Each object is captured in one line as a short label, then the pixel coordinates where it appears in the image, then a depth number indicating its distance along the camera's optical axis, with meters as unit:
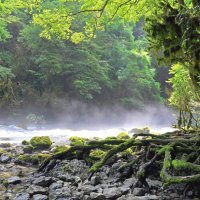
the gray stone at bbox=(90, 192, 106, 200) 7.27
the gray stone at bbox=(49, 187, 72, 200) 7.66
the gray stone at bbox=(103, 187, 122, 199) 7.31
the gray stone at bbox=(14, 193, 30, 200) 7.56
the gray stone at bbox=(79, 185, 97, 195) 7.78
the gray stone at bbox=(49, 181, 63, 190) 8.40
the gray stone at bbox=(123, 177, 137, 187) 7.87
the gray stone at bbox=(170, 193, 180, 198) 7.10
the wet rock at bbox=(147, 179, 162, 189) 7.67
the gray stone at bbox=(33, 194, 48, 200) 7.51
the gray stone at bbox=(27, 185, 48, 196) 7.92
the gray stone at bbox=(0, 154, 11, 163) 11.96
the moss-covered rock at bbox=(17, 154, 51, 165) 11.77
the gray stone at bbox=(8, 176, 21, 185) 8.90
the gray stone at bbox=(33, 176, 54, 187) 8.61
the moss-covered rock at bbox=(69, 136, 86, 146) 16.77
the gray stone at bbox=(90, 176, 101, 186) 8.38
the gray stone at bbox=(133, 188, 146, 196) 7.28
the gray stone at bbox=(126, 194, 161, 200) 6.85
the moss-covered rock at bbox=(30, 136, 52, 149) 15.04
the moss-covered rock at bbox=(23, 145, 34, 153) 14.28
